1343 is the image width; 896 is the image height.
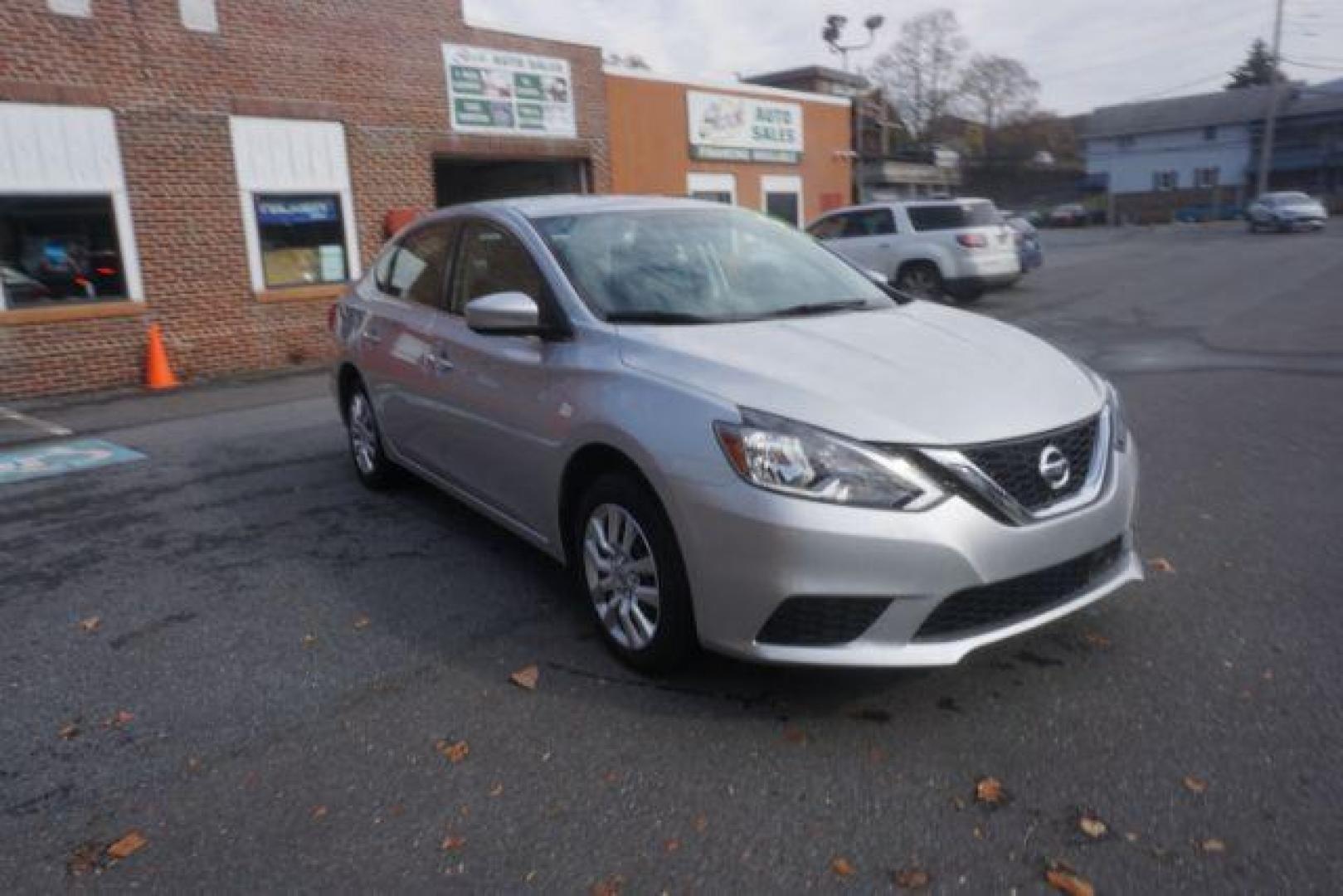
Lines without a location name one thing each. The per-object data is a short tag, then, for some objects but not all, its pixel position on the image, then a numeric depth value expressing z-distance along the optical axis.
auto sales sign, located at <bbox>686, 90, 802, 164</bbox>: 19.03
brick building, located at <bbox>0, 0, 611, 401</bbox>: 10.59
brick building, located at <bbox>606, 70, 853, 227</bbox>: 17.44
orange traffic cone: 11.45
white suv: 16.02
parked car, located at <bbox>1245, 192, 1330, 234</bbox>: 36.28
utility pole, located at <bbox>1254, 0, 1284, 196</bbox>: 48.72
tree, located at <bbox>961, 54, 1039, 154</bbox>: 73.44
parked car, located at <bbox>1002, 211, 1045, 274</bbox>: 19.44
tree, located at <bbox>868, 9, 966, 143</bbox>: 70.62
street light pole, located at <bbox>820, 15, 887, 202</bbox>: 24.53
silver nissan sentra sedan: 2.86
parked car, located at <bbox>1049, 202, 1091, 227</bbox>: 60.78
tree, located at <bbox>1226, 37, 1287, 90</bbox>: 85.88
